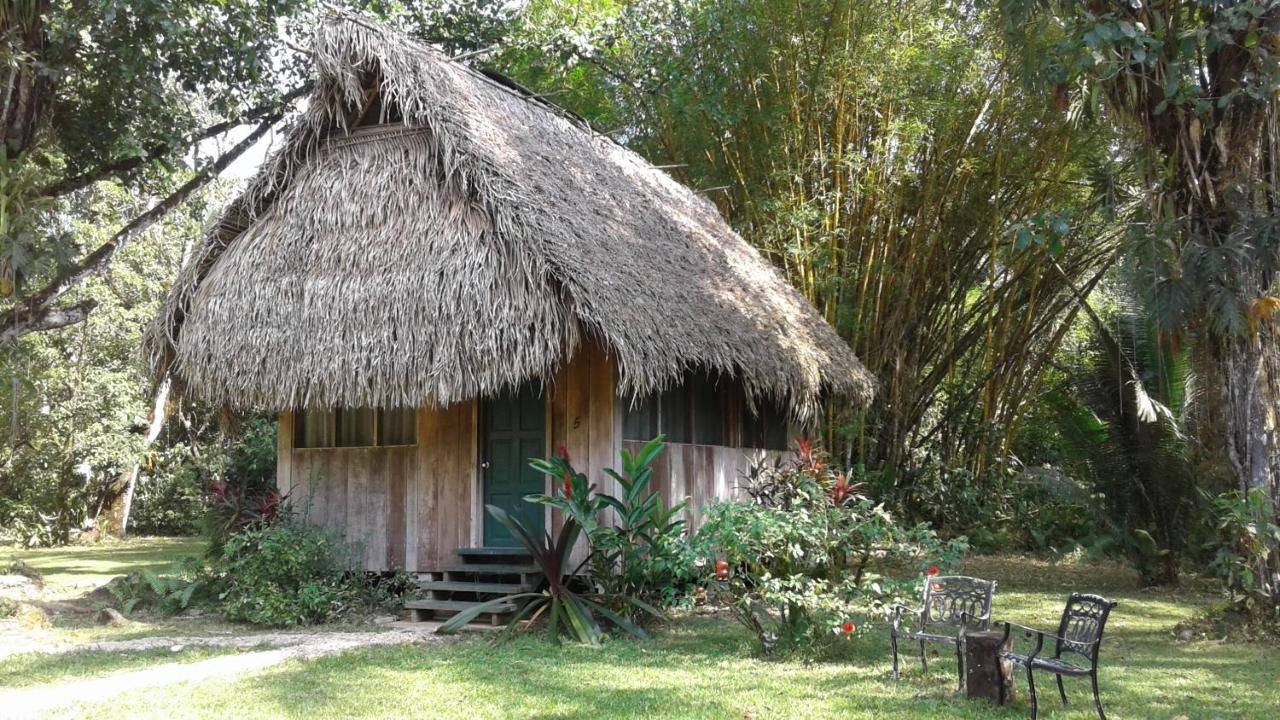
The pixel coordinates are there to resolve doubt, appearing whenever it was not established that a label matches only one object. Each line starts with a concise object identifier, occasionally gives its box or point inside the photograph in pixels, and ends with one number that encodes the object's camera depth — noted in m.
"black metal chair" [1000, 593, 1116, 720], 4.89
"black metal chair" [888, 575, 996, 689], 5.83
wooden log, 5.38
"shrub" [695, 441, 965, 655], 6.46
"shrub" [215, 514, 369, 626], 8.57
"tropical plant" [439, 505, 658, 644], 7.47
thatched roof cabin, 8.11
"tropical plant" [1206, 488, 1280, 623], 7.40
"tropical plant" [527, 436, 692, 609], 7.66
